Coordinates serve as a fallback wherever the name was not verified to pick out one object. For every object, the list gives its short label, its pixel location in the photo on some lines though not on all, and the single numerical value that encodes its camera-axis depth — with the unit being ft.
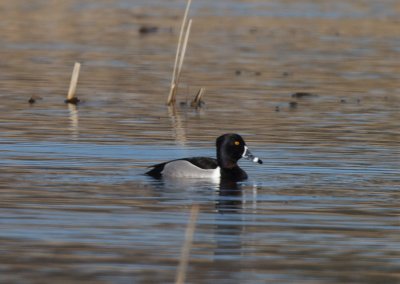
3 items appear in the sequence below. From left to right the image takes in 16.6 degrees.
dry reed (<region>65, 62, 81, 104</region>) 78.53
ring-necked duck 52.13
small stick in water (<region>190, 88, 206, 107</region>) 80.48
